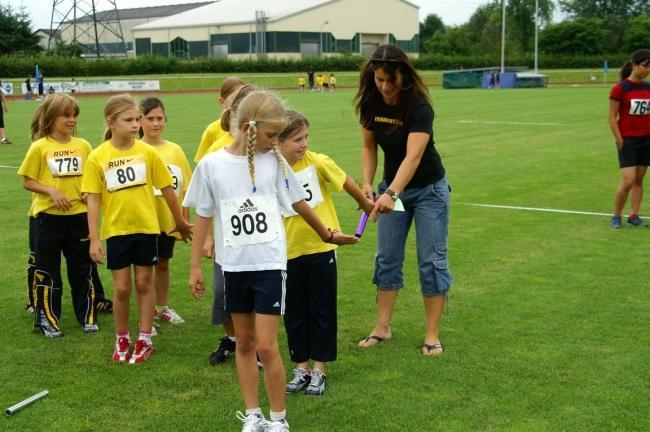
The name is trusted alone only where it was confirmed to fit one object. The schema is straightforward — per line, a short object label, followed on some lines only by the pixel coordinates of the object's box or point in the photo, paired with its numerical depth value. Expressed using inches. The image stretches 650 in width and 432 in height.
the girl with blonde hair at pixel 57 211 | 236.5
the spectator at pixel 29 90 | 1811.5
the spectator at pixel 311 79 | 2229.9
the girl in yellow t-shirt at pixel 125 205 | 212.4
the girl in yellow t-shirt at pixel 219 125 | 223.2
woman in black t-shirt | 203.3
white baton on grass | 180.7
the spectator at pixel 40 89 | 1791.6
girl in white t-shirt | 156.1
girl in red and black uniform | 380.8
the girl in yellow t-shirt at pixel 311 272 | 186.7
